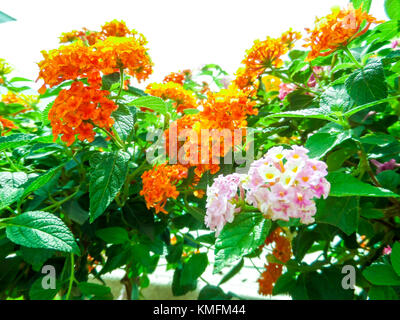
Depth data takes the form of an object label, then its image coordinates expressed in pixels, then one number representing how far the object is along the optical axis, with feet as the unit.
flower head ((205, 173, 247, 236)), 1.08
